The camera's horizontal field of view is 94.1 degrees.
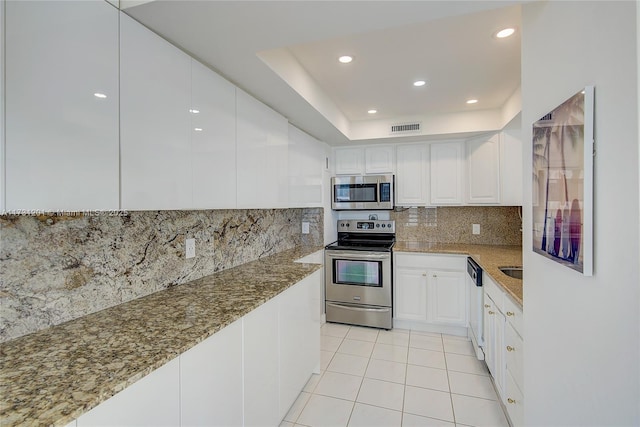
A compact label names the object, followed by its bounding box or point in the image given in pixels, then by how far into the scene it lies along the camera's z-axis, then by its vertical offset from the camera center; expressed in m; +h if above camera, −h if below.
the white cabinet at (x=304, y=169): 2.80 +0.44
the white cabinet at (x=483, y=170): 3.18 +0.45
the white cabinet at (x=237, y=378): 0.93 -0.69
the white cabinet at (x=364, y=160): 3.70 +0.65
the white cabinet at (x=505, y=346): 1.58 -0.85
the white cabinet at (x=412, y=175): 3.58 +0.44
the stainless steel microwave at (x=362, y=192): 3.59 +0.23
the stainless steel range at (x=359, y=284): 3.30 -0.83
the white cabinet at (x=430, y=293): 3.13 -0.88
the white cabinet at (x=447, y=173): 3.45 +0.45
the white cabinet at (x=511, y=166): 3.06 +0.46
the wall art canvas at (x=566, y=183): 0.86 +0.09
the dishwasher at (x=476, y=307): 2.51 -0.87
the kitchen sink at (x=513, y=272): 2.44 -0.51
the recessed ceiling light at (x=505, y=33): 1.70 +1.03
